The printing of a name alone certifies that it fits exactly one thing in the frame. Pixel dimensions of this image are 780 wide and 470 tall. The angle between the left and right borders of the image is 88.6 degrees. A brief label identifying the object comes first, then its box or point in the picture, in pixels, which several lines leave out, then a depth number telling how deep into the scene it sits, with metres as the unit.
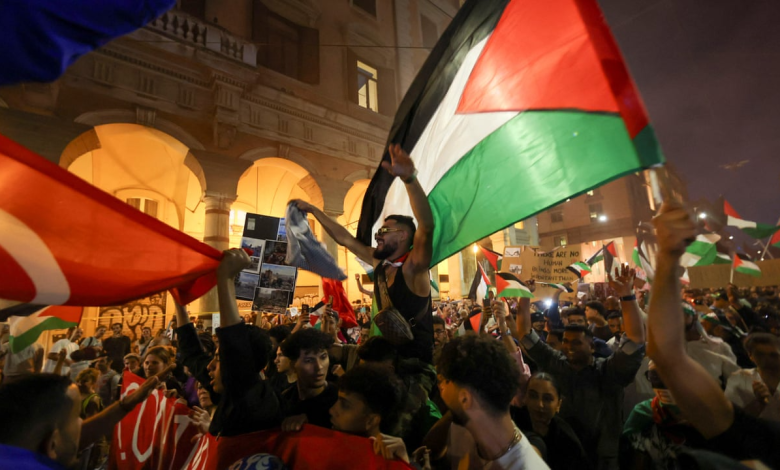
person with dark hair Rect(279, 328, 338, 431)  2.33
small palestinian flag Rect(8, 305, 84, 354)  3.96
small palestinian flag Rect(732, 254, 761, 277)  8.48
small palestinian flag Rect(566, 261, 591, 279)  8.45
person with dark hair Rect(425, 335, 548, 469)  1.53
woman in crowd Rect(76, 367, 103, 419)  3.78
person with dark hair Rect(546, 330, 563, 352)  4.64
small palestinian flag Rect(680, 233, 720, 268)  8.07
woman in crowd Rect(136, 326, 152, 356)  7.77
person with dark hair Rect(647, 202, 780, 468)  1.27
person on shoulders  2.48
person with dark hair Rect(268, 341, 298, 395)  3.21
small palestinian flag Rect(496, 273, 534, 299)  4.90
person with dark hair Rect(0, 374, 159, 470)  1.38
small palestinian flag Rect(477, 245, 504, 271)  8.02
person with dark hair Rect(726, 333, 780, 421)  2.41
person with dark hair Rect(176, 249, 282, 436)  1.75
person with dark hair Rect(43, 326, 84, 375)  5.34
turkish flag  1.60
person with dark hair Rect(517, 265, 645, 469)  2.52
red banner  1.71
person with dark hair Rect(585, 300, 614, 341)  5.43
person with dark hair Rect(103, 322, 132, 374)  6.76
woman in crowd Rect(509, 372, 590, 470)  2.31
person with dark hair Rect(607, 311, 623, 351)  5.19
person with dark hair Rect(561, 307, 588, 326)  5.12
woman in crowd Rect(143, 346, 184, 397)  3.85
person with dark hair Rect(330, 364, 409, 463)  1.88
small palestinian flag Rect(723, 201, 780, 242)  8.38
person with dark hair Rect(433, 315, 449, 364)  5.46
